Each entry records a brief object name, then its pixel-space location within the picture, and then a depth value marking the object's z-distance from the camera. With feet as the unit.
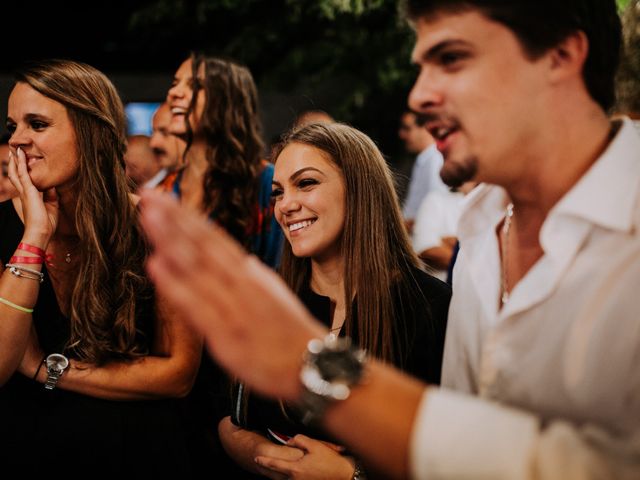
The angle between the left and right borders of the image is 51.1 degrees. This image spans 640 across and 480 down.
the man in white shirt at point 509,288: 3.35
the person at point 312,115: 14.43
